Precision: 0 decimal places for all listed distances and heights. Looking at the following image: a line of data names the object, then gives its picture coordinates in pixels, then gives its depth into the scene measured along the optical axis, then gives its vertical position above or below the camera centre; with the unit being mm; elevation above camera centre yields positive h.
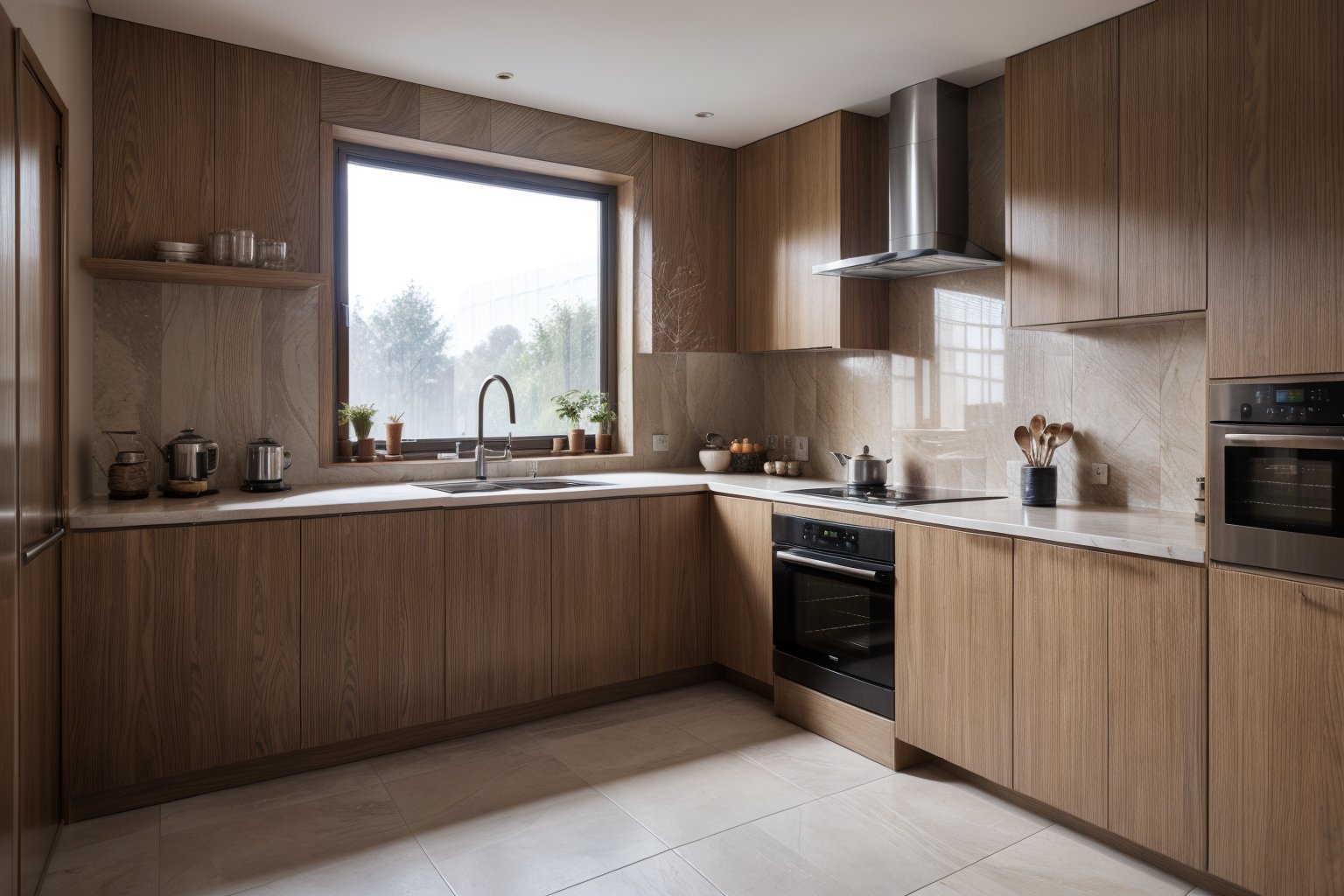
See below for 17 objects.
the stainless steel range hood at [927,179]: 3305 +1043
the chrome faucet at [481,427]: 3486 +91
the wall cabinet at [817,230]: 3701 +970
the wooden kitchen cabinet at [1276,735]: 1884 -654
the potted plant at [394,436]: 3596 +56
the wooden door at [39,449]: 1985 +4
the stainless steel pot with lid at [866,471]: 3391 -91
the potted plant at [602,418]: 4172 +146
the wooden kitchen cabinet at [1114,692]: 2119 -643
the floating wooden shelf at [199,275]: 2777 +598
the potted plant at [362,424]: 3486 +101
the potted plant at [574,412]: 4094 +172
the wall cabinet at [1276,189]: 1965 +617
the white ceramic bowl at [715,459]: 4148 -55
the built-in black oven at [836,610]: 2902 -581
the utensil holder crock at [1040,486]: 2947 -135
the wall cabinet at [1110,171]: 2412 +837
